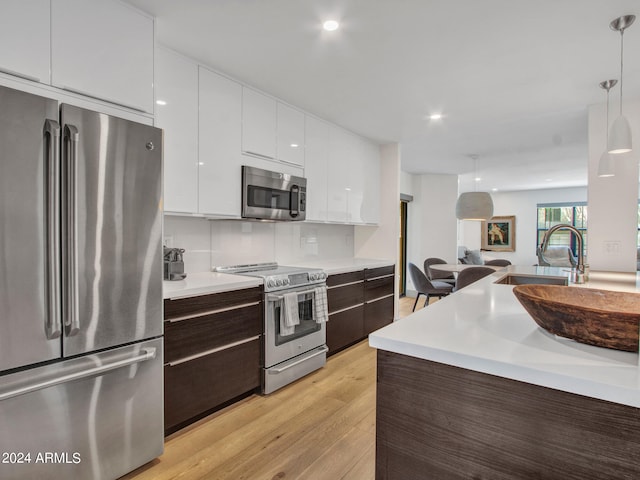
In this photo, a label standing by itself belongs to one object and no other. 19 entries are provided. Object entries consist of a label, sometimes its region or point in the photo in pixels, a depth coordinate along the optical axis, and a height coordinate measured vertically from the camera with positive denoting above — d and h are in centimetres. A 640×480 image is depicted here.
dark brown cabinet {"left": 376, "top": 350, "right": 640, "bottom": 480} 71 -45
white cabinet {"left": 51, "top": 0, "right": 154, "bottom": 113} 155 +90
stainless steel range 254 -65
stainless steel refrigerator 133 -24
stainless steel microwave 271 +35
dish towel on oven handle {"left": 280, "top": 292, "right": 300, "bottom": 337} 257 -58
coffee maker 231 -19
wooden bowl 80 -21
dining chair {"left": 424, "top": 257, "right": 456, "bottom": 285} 534 -58
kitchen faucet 222 -7
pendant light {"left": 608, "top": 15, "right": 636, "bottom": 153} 193 +59
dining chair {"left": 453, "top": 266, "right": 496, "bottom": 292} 354 -38
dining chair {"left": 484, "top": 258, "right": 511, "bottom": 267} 549 -41
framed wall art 924 +9
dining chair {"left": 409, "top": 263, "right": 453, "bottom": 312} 465 -68
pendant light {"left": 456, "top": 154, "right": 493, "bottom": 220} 446 +40
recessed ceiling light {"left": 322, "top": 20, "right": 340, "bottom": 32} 194 +120
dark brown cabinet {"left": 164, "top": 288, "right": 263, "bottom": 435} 195 -72
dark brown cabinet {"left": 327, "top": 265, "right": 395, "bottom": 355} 329 -72
